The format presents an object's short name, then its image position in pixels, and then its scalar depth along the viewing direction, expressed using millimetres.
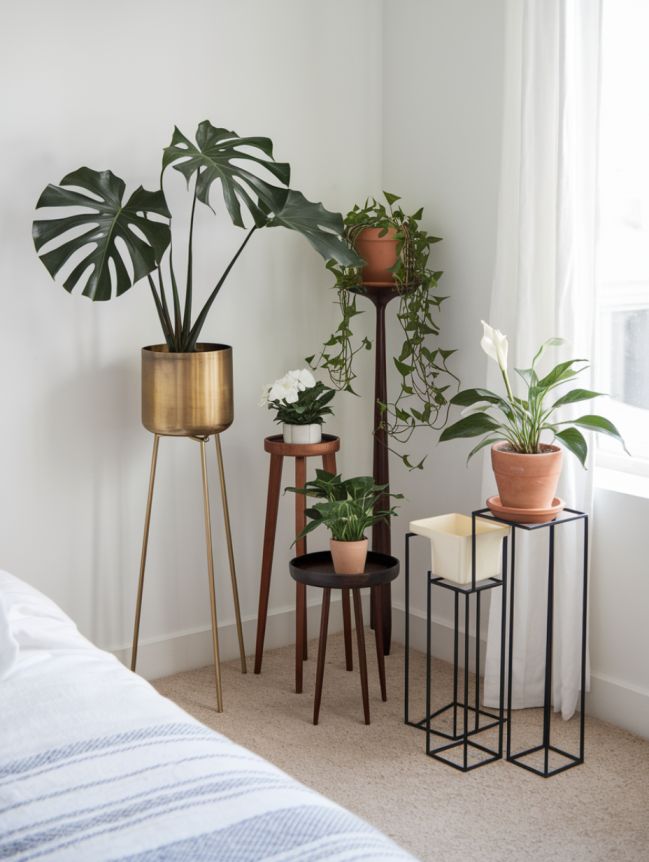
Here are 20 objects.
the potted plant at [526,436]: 2309
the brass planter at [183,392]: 2646
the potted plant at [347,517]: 2643
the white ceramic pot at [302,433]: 2930
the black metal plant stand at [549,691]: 2410
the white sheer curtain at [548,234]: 2525
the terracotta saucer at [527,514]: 2354
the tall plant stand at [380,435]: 3125
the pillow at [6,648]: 1540
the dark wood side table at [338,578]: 2627
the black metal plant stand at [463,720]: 2482
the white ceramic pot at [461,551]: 2465
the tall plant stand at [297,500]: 2926
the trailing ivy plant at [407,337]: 3002
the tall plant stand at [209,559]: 2787
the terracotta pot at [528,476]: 2322
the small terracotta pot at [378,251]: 2971
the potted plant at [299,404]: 2861
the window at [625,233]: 2631
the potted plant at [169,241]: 2436
